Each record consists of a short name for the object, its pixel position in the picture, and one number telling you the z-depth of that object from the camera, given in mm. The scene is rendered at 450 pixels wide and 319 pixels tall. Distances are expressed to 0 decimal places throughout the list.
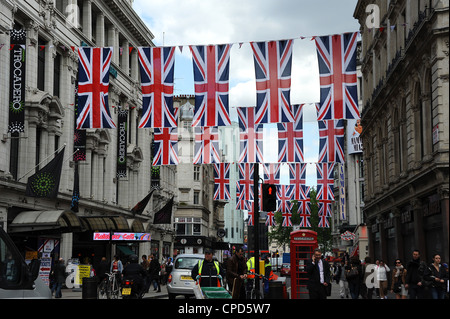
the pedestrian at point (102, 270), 26531
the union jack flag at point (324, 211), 47888
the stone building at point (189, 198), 81438
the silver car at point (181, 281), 24734
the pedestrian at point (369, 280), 23344
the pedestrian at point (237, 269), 17652
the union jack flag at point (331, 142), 33031
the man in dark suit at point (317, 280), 16109
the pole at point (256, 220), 17891
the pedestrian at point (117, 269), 27688
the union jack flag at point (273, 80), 22406
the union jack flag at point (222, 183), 42719
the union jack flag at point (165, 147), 33069
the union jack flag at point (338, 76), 21875
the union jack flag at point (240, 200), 43469
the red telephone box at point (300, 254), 26375
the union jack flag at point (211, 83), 23047
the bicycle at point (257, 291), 17812
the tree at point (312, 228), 113125
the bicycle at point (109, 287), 26581
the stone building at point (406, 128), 24156
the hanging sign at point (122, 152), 43406
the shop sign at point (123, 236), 35969
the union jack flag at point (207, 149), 33125
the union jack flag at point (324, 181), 42906
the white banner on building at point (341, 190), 72688
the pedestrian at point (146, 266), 29550
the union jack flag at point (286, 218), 50812
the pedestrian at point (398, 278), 19712
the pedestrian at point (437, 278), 15414
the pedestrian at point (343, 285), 28703
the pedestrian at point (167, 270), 34100
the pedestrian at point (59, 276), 26844
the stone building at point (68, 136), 30688
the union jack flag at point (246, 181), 42469
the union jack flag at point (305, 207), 48775
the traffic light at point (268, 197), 19109
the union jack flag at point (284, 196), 44222
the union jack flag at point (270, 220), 51919
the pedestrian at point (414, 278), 15898
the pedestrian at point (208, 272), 17109
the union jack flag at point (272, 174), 42438
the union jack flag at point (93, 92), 25844
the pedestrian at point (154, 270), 32094
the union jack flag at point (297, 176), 41031
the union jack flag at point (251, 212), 48375
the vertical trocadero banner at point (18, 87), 27992
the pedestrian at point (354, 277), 22938
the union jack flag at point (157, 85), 23734
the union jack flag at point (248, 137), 31047
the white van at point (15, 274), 9398
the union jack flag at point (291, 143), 32125
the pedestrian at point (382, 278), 23469
